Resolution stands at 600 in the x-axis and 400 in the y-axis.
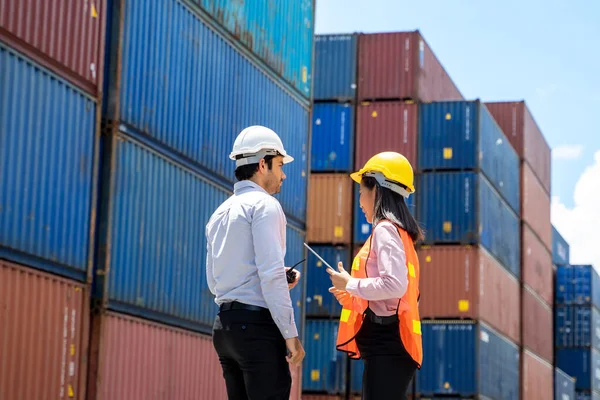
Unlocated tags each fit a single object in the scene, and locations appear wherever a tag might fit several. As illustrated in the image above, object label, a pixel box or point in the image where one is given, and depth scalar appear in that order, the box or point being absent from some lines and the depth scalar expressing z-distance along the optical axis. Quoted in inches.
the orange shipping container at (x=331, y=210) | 1061.1
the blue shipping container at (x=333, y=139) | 1075.9
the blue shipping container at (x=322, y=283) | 1038.0
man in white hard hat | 206.2
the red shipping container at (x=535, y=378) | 1307.8
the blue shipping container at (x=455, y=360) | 1019.3
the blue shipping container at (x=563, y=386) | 1608.0
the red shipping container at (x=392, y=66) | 1085.8
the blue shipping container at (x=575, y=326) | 1796.3
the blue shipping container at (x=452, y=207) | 1058.7
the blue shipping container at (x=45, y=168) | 432.1
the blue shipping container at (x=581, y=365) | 1819.6
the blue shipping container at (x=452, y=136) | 1066.7
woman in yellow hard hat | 217.0
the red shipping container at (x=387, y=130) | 1077.1
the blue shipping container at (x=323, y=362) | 1029.2
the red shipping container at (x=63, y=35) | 439.2
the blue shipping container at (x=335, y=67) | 1099.3
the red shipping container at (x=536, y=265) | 1368.1
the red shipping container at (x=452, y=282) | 1049.5
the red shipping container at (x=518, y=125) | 1370.6
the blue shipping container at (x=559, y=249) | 1902.1
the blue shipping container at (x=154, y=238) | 522.6
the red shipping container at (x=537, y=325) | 1357.0
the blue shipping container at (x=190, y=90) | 551.5
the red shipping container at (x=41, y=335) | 426.3
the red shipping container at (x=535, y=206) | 1365.7
